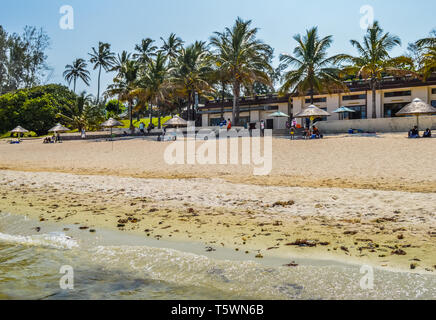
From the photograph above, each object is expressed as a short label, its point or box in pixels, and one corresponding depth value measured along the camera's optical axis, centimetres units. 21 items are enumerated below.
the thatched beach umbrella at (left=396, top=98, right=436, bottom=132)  2428
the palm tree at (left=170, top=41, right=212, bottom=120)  3931
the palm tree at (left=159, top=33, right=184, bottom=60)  5862
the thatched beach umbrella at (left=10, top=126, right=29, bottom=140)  4397
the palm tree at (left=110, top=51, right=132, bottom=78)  5851
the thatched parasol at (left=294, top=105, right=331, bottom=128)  2828
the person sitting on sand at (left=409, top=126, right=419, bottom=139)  2206
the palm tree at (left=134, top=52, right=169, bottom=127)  4007
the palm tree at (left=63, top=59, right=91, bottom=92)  6862
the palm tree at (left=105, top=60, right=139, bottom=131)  4462
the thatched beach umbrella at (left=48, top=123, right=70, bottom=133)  4034
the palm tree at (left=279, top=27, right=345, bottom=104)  3259
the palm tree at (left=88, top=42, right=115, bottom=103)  6688
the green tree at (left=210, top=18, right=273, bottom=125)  3503
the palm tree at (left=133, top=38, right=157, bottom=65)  6075
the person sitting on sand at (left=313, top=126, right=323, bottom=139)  2650
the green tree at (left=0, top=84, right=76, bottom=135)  5172
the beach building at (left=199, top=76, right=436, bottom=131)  3055
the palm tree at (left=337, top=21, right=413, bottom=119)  3006
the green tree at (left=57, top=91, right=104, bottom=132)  4697
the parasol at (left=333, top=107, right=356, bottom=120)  3328
